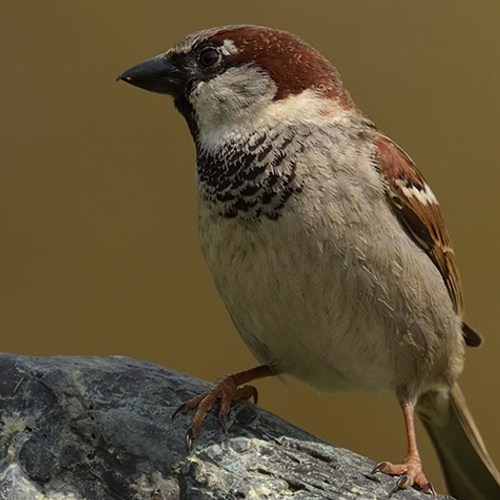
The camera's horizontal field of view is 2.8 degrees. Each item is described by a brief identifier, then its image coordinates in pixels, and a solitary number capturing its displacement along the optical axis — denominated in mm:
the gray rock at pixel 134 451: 2119
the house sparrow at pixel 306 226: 2132
